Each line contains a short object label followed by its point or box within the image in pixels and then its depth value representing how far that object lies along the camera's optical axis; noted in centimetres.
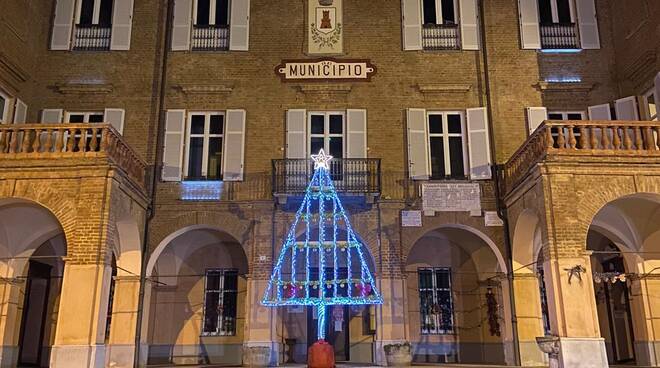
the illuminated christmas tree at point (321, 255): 1284
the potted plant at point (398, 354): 1334
